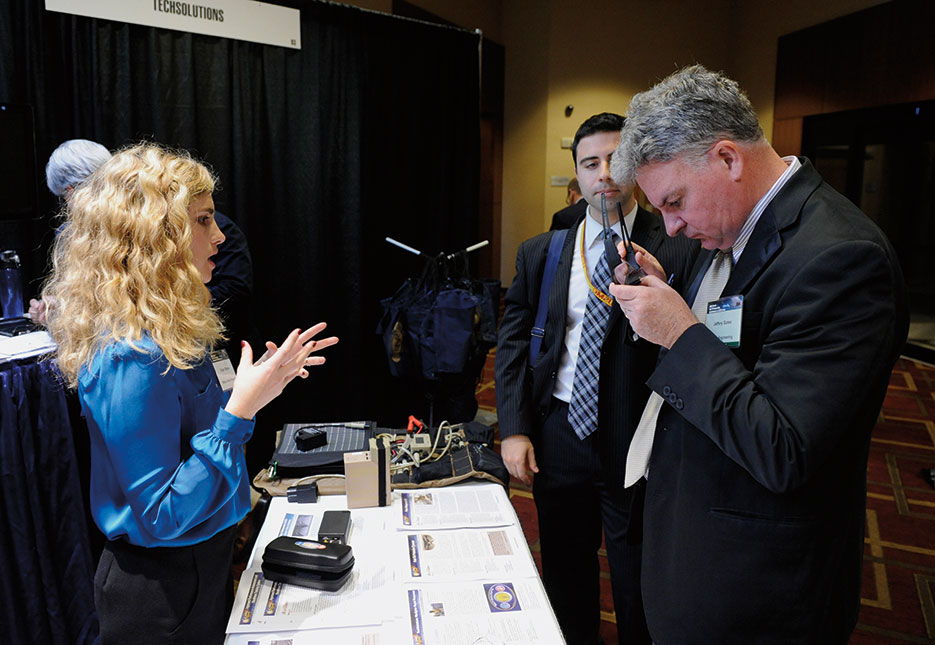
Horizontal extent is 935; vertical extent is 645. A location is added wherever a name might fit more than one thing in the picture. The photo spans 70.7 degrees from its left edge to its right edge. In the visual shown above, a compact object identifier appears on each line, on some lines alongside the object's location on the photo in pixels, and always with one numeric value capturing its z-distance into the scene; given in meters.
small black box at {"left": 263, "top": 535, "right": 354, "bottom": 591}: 1.23
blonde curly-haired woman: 1.11
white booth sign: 2.58
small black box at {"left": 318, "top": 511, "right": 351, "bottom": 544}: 1.37
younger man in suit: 1.70
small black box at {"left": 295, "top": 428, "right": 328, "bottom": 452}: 1.78
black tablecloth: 1.85
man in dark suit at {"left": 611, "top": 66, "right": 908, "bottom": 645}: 0.95
